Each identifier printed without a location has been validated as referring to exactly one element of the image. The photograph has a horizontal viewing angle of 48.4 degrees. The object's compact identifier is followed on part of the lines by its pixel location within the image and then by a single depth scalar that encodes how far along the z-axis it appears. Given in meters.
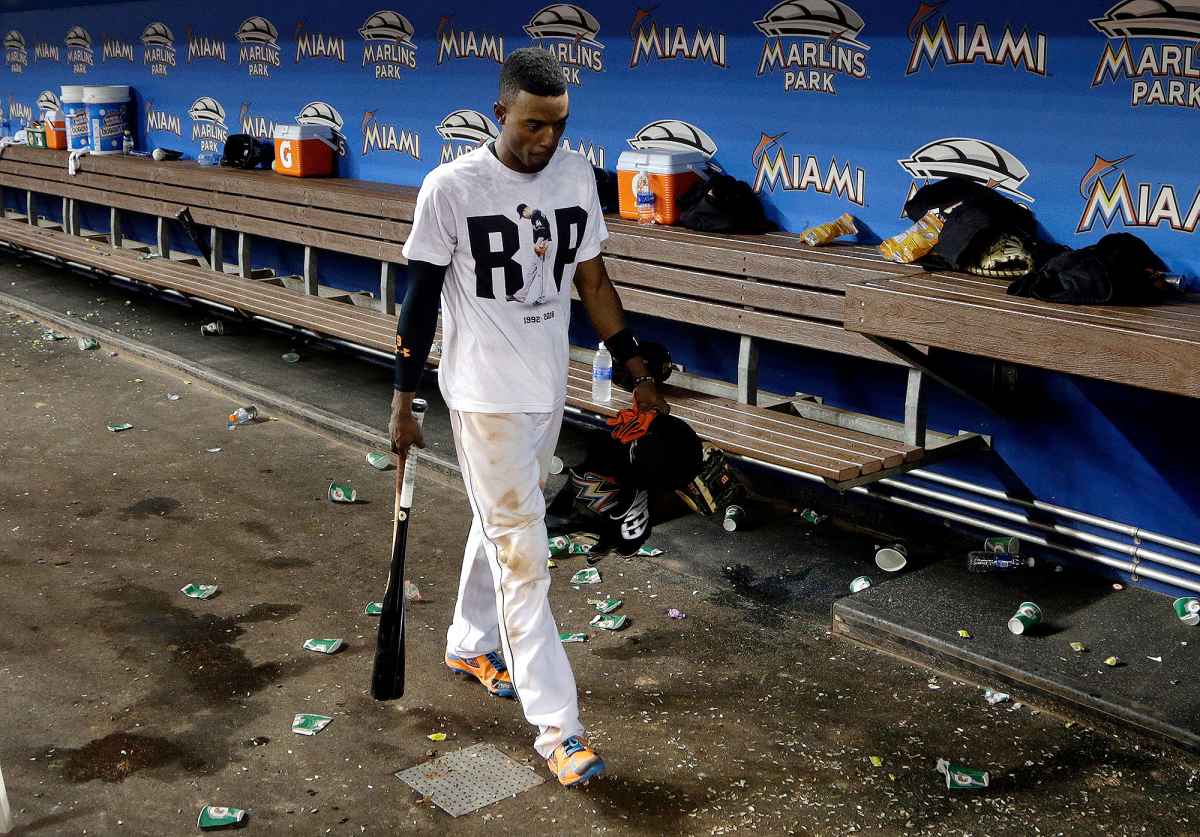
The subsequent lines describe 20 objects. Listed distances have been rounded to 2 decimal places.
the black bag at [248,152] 10.38
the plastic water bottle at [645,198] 6.78
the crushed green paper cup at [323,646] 4.77
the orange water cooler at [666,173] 6.70
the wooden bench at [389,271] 5.52
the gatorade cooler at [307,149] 9.62
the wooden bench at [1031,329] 4.22
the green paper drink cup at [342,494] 6.38
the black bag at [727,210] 6.49
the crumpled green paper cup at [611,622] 4.98
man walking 3.79
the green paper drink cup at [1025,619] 4.66
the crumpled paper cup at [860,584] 5.27
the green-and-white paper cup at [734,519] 5.94
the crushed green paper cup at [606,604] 5.15
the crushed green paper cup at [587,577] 5.45
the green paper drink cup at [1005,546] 5.37
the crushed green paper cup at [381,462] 6.91
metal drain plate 3.78
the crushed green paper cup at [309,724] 4.18
